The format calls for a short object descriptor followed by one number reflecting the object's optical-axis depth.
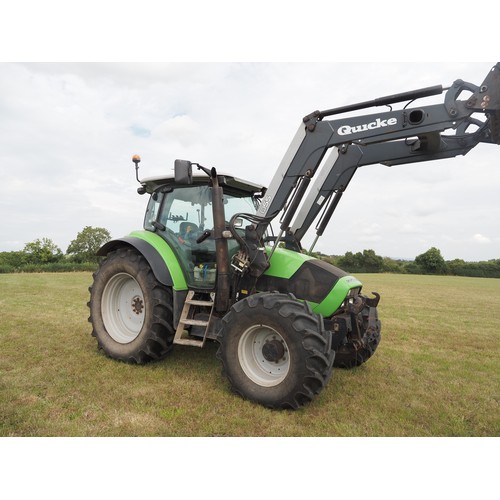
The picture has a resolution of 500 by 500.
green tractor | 3.57
